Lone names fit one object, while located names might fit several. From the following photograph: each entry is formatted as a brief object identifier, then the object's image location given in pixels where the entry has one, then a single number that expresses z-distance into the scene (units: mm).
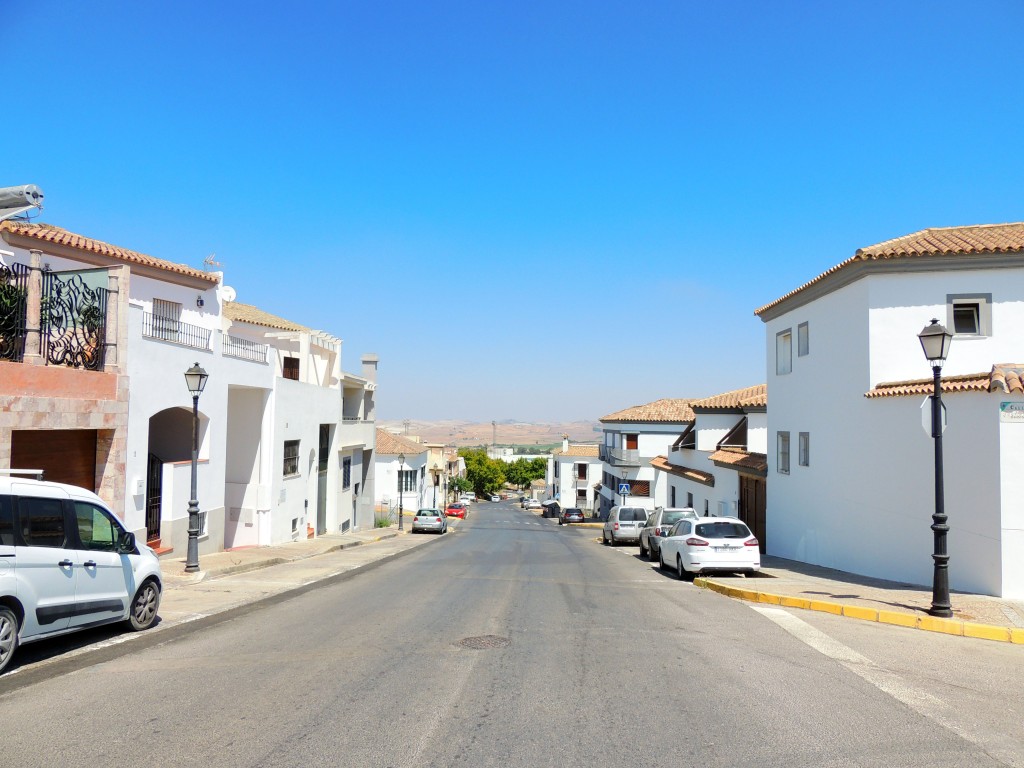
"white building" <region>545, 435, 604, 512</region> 82812
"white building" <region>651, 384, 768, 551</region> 25969
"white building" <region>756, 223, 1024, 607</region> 12109
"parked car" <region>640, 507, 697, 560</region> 22983
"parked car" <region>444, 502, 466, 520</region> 70512
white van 7438
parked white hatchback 15945
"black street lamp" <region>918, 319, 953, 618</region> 10508
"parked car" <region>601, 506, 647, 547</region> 33938
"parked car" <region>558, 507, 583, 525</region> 61178
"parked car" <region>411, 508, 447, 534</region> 42469
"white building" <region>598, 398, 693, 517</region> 56156
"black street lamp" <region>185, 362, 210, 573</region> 14680
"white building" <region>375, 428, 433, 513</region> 59406
